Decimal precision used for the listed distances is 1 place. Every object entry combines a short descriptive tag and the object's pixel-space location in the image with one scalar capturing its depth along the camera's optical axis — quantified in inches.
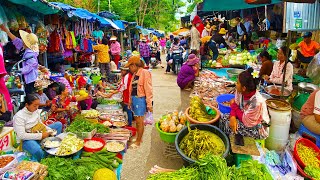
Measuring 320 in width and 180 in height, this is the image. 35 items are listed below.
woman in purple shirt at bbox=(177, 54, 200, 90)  268.5
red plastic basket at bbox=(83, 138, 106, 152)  161.3
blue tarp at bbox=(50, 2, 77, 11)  254.6
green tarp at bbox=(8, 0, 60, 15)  176.8
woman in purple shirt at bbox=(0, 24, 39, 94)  188.4
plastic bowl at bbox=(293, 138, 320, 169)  134.1
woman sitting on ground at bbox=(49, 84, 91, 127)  203.5
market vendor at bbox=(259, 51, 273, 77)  236.1
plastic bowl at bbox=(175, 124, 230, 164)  123.4
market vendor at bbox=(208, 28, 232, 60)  329.4
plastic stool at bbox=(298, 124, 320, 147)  148.0
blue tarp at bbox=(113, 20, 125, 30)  502.7
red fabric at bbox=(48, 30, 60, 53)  274.7
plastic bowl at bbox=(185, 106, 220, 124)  150.9
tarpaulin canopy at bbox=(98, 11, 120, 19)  463.9
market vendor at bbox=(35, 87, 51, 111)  203.5
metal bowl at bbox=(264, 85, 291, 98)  186.9
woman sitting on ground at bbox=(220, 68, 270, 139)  126.6
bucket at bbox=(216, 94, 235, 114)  167.6
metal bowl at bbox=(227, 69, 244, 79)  266.3
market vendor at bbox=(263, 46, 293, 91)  193.8
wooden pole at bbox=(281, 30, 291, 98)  167.9
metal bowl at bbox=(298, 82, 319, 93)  194.4
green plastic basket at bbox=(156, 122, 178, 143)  161.2
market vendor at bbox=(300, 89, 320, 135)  142.7
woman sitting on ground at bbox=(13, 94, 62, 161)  146.7
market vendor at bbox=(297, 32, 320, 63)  229.9
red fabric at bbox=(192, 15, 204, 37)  337.5
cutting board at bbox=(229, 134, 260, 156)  123.6
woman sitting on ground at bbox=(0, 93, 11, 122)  147.8
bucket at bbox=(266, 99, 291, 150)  148.9
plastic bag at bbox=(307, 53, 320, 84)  212.1
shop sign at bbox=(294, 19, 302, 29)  255.4
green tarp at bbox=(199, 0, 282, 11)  260.8
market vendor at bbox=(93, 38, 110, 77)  389.1
